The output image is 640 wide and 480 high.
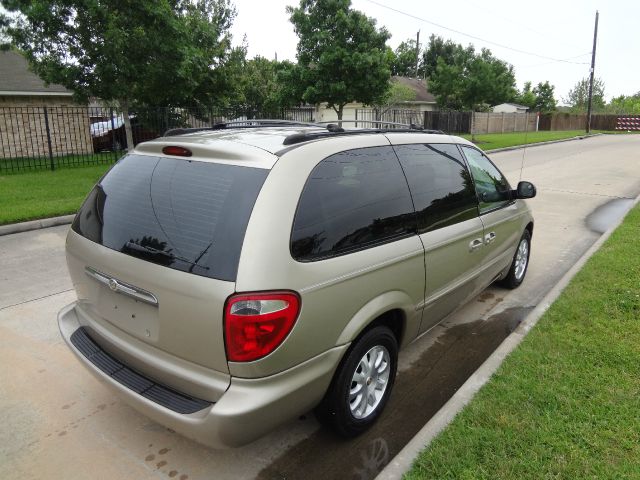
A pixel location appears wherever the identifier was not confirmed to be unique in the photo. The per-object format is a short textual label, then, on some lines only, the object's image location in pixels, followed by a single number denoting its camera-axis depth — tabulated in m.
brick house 17.94
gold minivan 2.25
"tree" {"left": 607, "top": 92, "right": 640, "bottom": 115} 59.81
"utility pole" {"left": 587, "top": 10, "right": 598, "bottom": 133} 42.91
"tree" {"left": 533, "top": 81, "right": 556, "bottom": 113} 61.34
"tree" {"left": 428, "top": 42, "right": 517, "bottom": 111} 31.80
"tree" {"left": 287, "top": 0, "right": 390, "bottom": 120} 18.28
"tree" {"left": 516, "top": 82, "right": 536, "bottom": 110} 61.25
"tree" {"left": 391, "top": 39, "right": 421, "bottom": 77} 60.25
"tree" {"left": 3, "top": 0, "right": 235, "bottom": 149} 11.82
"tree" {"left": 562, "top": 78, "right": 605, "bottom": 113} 60.95
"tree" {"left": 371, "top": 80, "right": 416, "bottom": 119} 27.06
